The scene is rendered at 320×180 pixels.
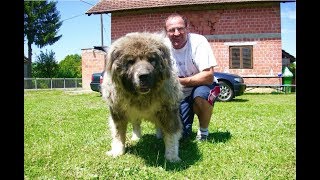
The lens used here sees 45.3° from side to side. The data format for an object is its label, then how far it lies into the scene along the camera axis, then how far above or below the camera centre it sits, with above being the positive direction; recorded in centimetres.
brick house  1998 +282
